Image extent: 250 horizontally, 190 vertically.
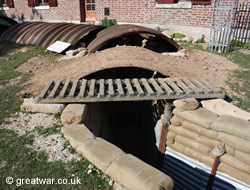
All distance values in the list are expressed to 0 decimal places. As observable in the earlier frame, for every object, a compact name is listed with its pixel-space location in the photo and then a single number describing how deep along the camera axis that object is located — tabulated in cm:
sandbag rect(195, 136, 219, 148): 361
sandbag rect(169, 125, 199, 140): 389
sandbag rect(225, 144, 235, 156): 340
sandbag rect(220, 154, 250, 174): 328
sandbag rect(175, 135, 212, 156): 376
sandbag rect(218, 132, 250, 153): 321
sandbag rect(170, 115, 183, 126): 407
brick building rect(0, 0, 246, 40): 945
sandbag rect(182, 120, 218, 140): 357
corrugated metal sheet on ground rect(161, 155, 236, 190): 373
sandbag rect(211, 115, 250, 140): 323
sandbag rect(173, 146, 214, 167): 375
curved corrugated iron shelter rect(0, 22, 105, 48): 787
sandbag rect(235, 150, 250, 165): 325
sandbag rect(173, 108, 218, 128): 359
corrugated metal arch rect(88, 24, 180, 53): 601
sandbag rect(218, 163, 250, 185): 333
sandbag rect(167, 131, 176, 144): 429
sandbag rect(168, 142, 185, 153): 416
